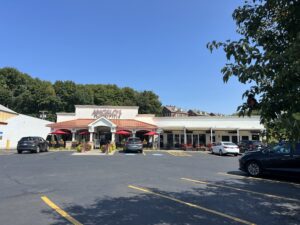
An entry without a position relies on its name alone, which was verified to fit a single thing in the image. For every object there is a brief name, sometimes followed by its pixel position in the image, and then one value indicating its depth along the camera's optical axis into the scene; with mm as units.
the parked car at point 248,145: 25336
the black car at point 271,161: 9454
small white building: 30289
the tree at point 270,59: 3377
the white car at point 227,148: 23436
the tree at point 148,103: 58904
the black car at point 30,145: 22132
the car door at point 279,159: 9559
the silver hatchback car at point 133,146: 23953
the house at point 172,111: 85487
